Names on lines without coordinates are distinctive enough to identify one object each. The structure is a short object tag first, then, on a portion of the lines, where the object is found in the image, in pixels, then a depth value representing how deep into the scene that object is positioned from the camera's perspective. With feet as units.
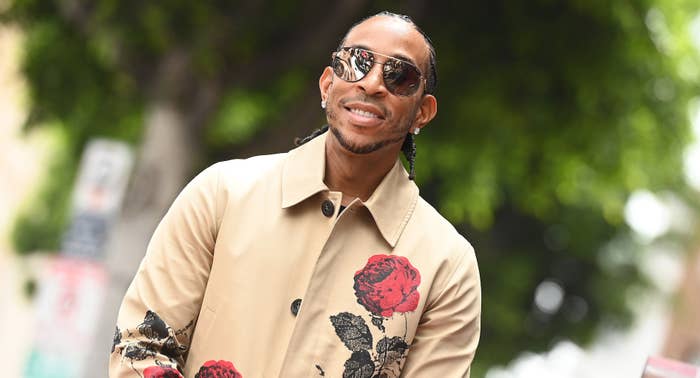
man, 18.94
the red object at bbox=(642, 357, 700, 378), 20.25
